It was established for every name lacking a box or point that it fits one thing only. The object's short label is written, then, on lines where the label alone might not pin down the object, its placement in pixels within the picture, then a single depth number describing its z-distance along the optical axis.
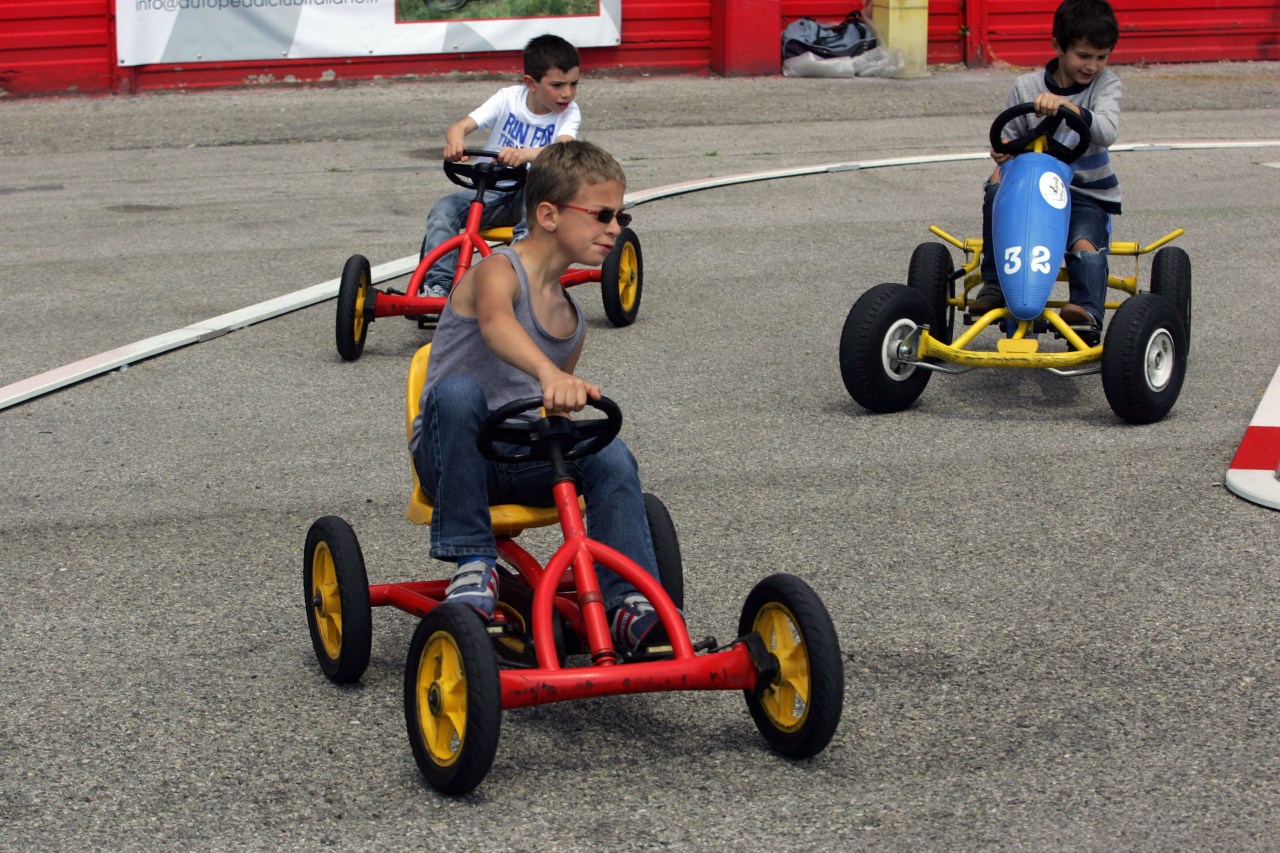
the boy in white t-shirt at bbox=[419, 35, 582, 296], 6.98
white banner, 15.00
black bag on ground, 15.93
